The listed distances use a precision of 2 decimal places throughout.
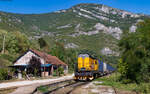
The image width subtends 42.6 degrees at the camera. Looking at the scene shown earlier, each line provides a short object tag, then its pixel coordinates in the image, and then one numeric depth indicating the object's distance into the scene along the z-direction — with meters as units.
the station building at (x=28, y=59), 48.06
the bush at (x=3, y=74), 30.13
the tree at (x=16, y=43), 69.82
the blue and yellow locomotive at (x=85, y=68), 26.77
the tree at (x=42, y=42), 110.19
